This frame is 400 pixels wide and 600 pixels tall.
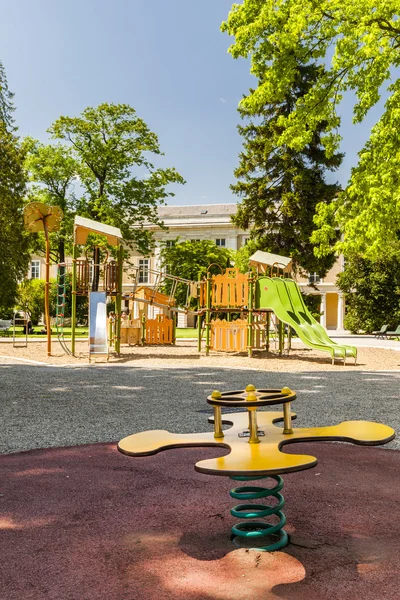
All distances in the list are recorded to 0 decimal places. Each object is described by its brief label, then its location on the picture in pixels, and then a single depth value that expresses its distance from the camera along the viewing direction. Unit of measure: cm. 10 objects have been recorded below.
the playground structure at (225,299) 1463
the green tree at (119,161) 3612
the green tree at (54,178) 3716
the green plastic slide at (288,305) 1503
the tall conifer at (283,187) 3434
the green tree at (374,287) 3606
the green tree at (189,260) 4406
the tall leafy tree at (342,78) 1349
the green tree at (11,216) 3005
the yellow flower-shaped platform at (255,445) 268
